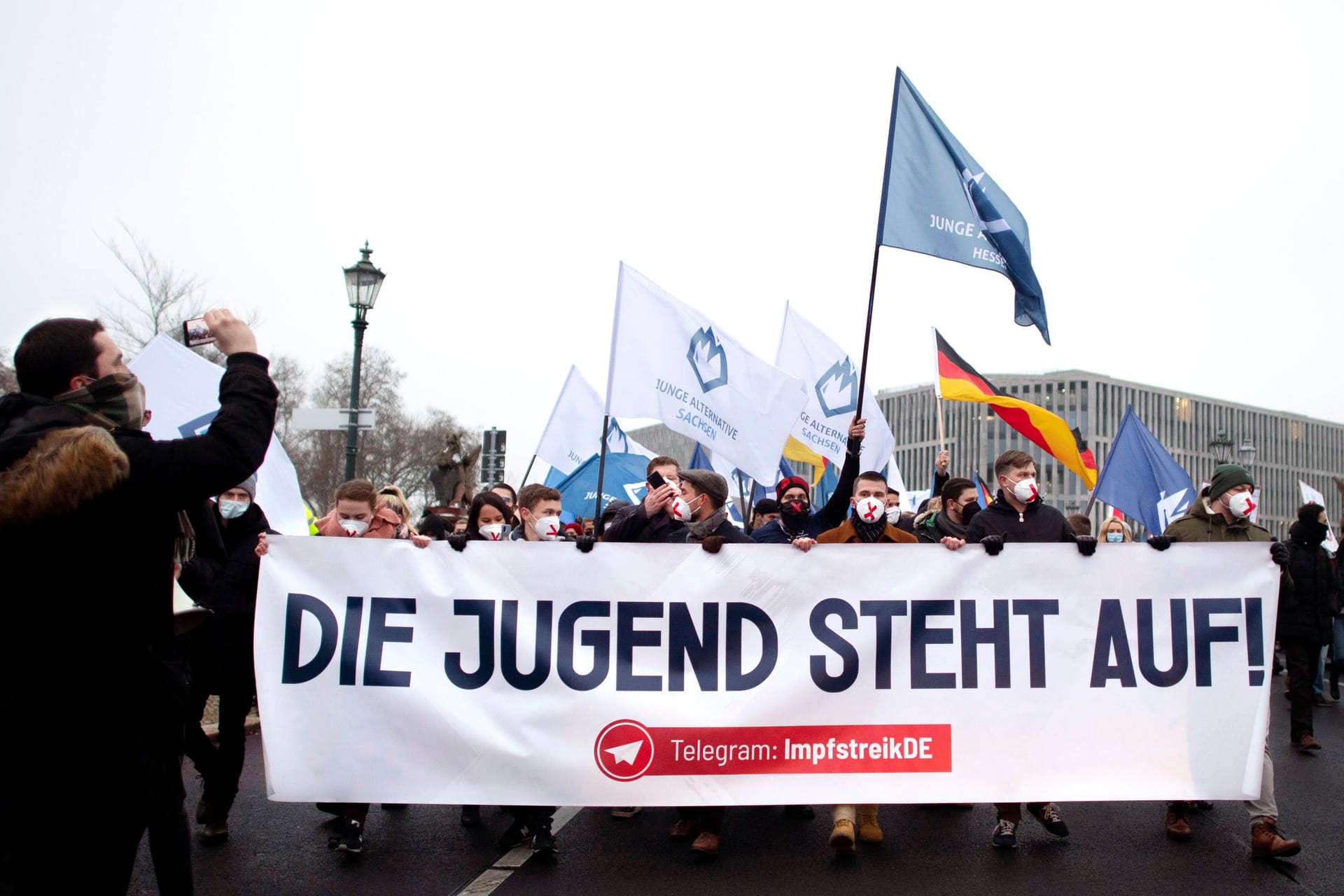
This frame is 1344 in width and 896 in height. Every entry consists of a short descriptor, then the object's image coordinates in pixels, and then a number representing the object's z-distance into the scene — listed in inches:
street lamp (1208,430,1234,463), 1041.5
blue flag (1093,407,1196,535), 429.1
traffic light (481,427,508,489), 832.9
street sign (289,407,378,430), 528.4
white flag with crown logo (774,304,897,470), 457.4
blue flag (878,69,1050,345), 294.4
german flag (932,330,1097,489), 353.1
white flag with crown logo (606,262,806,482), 324.8
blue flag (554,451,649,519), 530.3
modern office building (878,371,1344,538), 4323.3
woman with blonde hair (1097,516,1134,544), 480.6
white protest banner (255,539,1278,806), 208.4
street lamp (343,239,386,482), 571.2
